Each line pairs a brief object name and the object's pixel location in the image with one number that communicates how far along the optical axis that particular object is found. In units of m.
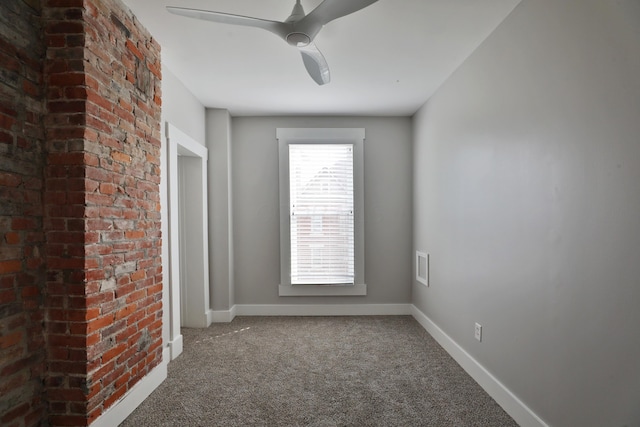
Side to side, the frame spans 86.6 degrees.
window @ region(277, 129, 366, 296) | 4.20
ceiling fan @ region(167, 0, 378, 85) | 1.62
